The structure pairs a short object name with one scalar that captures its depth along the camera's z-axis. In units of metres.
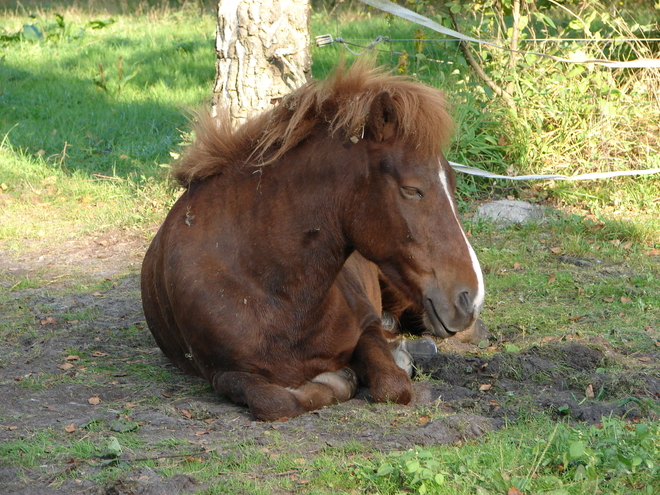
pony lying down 6.71
